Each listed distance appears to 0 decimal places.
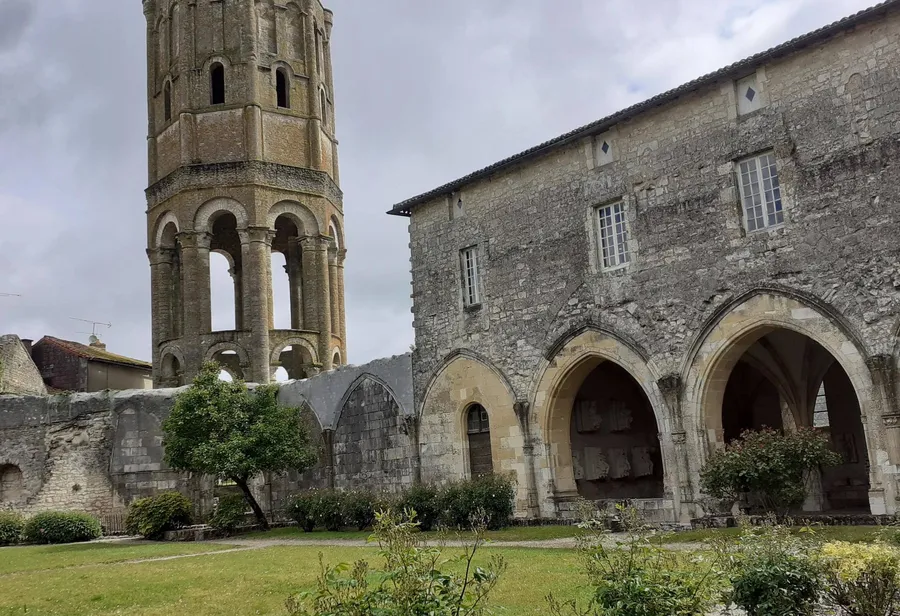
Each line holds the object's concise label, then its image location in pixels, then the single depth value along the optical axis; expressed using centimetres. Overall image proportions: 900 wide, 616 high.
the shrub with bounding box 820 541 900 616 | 584
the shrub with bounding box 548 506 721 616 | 558
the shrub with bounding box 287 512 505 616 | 493
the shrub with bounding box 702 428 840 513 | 1282
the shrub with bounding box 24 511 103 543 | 2078
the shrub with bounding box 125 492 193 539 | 1995
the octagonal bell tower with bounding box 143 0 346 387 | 2936
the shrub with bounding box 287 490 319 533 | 1931
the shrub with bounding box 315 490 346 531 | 1880
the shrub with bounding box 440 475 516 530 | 1655
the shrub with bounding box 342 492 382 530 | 1834
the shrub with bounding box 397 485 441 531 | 1725
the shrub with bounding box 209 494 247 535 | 2025
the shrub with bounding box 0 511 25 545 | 2108
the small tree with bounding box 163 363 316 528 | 1983
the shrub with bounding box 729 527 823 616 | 591
